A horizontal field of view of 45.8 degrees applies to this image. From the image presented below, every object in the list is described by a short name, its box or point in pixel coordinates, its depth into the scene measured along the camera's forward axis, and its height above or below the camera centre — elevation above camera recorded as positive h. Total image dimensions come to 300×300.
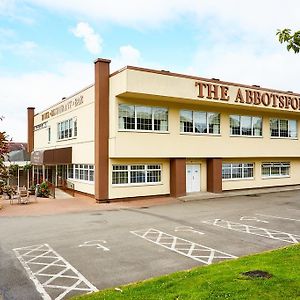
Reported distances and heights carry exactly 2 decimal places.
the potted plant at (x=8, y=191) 26.23 -2.21
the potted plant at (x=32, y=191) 28.76 -2.44
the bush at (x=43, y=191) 26.83 -2.28
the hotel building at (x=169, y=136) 22.58 +1.73
